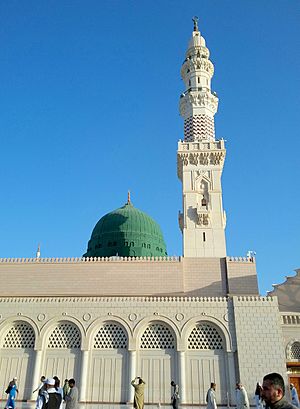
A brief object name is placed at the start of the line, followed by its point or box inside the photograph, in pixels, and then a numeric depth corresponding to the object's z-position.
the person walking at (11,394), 11.35
